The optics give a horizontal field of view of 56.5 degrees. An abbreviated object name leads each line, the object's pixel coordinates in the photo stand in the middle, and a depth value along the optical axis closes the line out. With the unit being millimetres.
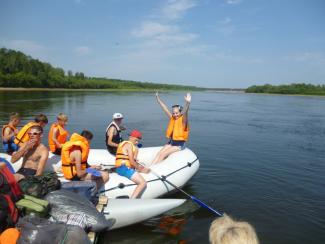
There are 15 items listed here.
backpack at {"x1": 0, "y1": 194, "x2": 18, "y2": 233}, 2751
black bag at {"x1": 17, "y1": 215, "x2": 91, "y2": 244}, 2766
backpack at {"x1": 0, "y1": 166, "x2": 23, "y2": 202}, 3043
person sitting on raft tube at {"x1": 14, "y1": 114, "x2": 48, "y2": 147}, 5289
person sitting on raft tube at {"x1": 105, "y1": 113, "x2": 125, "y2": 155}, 6062
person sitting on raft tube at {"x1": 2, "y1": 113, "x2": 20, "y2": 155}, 5809
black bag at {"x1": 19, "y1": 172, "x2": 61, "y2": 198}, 3484
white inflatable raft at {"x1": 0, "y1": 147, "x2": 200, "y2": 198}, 4867
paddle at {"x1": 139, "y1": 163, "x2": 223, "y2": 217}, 5227
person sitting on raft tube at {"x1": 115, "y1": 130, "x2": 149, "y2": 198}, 4906
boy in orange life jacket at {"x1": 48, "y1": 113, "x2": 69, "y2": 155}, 5805
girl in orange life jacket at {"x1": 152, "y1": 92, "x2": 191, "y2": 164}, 6191
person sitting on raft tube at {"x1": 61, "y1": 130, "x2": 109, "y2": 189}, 4340
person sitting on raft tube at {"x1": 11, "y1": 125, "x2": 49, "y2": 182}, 4184
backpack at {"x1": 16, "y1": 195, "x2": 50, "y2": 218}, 3127
